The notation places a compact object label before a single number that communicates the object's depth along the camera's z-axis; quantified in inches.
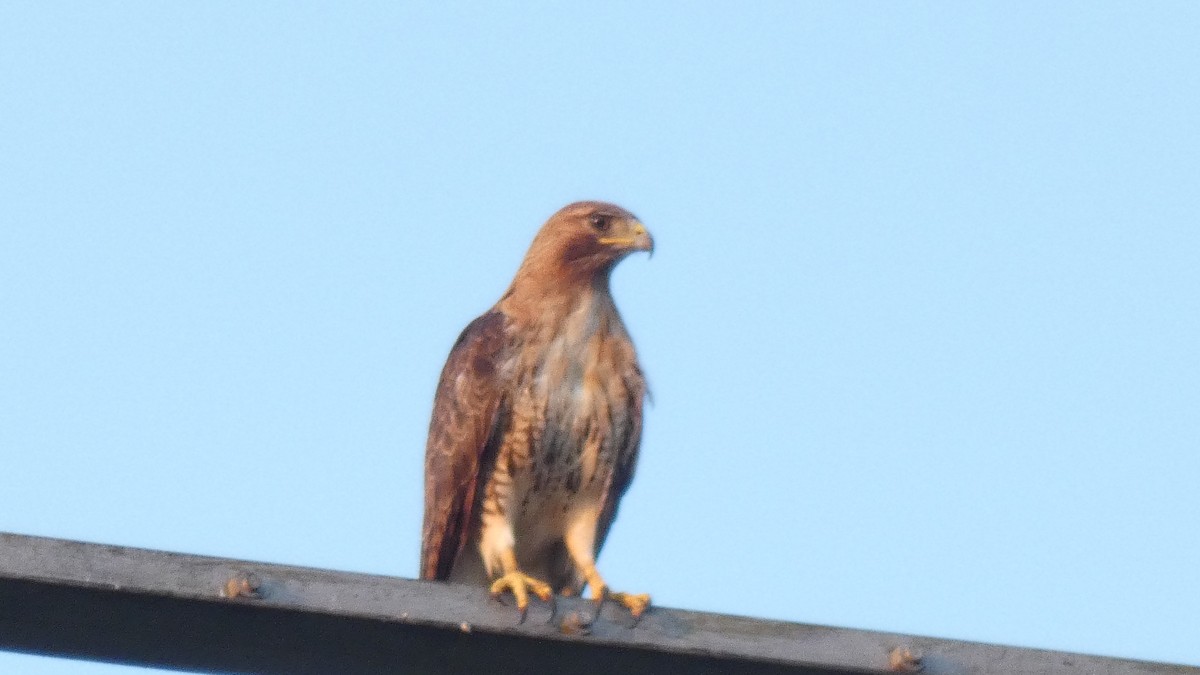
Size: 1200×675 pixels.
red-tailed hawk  514.6
